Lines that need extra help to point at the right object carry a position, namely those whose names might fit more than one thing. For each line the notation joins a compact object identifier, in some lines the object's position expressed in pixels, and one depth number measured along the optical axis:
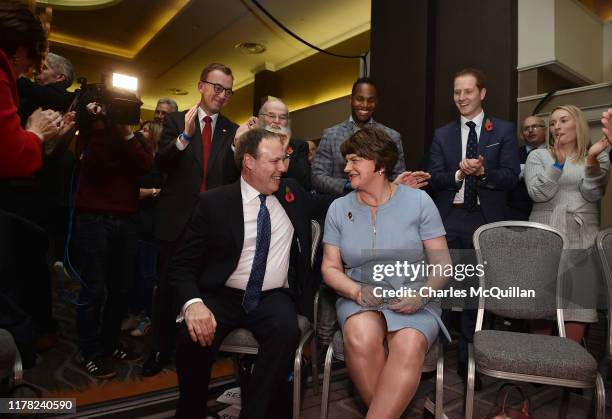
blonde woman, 2.18
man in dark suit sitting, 1.66
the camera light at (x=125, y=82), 2.22
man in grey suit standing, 2.60
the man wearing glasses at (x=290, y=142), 2.47
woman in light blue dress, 1.59
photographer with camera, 2.36
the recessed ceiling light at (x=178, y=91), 10.44
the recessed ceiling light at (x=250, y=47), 7.92
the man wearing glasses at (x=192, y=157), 2.31
